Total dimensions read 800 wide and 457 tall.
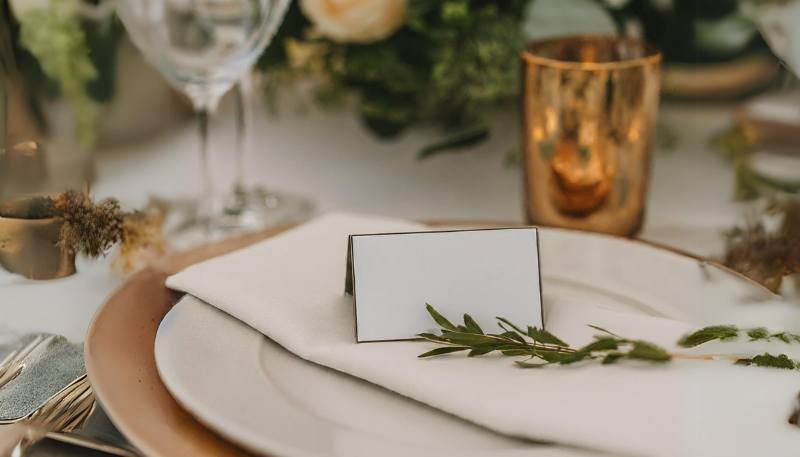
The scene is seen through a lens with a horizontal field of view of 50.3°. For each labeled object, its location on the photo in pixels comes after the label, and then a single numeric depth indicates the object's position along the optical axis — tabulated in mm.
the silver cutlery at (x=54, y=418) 336
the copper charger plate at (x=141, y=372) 300
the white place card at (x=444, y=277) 386
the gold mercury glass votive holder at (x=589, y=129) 558
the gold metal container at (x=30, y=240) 451
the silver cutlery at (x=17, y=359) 408
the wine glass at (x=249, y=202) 697
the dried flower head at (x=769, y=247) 495
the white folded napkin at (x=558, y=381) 297
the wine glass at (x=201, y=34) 592
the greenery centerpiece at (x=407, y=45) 677
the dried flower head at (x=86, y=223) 463
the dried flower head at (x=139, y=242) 513
